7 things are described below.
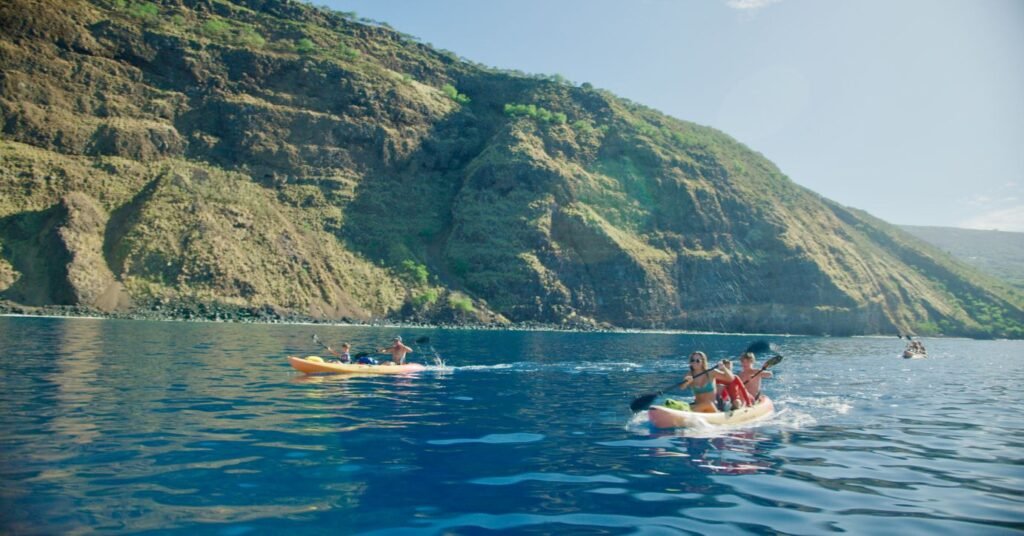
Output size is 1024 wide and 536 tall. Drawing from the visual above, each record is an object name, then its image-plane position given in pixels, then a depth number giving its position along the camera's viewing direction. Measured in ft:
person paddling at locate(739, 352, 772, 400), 56.92
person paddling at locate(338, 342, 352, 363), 84.48
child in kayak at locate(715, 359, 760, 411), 52.85
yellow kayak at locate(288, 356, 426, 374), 78.95
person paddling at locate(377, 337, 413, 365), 89.35
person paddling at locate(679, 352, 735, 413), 49.37
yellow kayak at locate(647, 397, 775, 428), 46.91
